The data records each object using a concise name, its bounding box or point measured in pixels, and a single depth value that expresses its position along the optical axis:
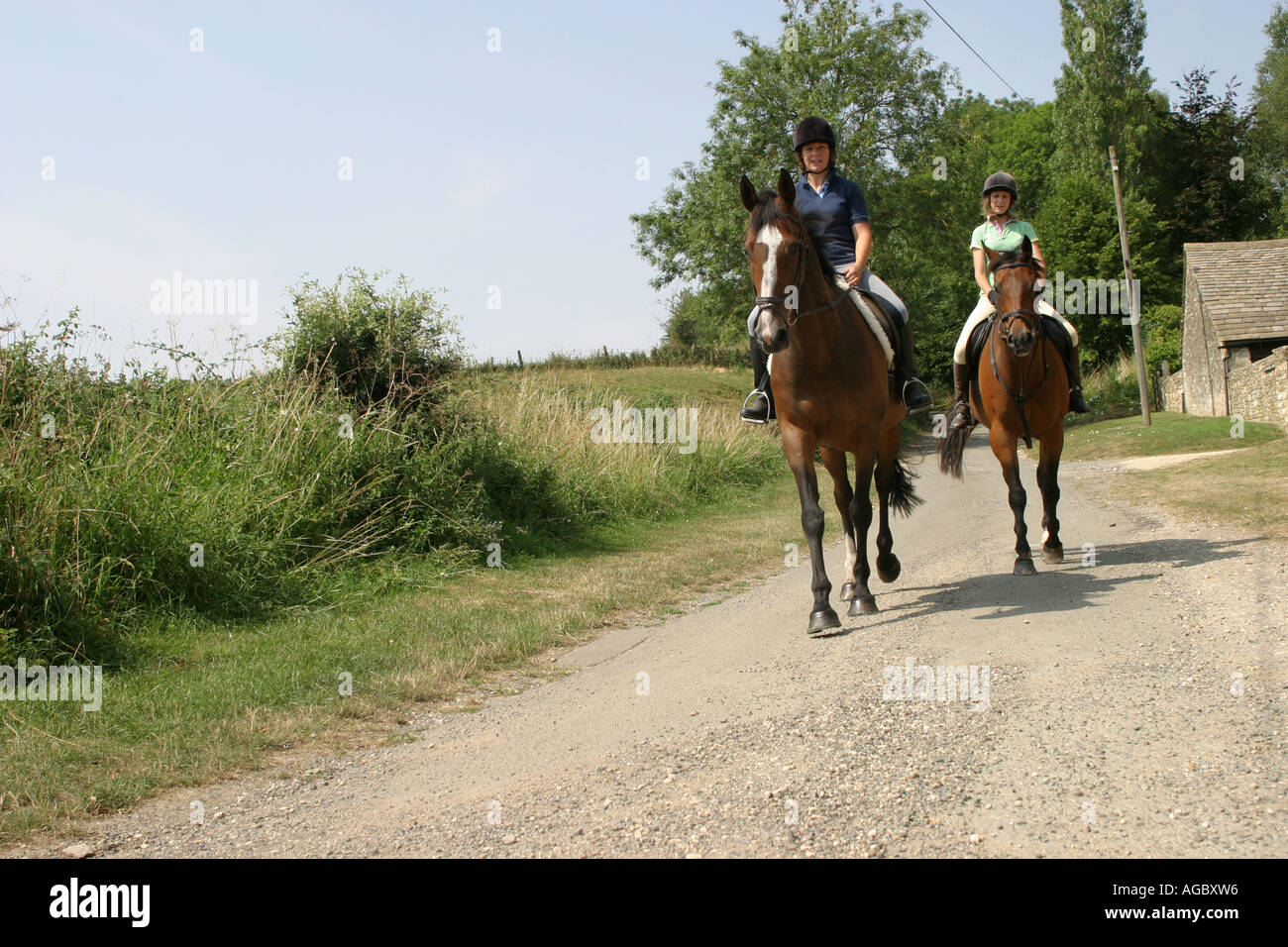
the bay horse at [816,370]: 6.80
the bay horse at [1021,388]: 8.55
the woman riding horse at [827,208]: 7.95
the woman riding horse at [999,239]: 9.12
